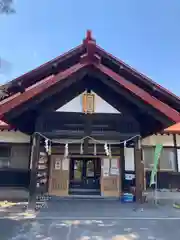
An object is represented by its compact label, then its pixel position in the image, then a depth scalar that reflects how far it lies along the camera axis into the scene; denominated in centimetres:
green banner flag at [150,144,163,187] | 799
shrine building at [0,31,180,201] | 655
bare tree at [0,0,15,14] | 419
